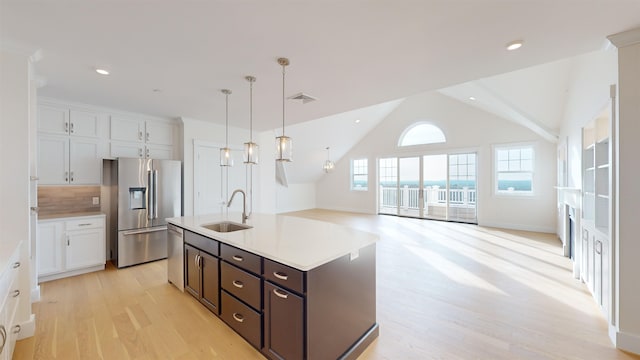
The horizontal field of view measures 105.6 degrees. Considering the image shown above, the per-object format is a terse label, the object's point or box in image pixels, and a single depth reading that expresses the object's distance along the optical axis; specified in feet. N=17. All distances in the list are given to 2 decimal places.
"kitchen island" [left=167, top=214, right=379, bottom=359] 4.99
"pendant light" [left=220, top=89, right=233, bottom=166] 9.99
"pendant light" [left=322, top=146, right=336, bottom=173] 29.40
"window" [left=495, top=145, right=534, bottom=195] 19.67
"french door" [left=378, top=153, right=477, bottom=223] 23.07
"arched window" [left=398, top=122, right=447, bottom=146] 24.21
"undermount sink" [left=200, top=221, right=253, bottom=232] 9.16
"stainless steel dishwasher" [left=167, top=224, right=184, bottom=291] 9.31
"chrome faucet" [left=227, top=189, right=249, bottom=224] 9.13
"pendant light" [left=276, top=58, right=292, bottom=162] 7.75
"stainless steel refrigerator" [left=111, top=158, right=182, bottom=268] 12.02
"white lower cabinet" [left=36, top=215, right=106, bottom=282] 10.37
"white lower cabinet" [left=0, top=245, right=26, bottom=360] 4.74
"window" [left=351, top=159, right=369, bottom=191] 29.89
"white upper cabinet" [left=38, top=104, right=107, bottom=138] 11.00
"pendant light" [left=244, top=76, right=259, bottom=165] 8.71
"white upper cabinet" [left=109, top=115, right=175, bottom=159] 12.81
